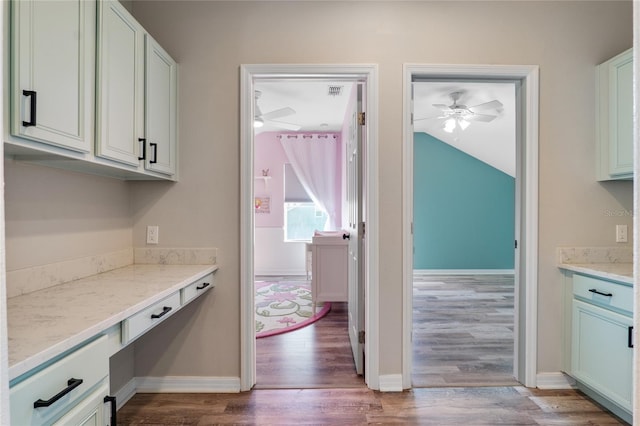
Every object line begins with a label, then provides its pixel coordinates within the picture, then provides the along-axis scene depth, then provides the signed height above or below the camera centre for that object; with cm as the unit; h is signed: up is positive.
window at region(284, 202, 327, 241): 638 -8
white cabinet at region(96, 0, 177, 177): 153 +61
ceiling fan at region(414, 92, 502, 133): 390 +119
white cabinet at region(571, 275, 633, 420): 186 -74
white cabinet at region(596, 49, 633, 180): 208 +62
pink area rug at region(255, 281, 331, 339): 348 -111
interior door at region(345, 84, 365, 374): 242 -15
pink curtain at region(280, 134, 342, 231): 611 +90
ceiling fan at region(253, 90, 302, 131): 409 +123
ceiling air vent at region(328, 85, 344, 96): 387 +144
